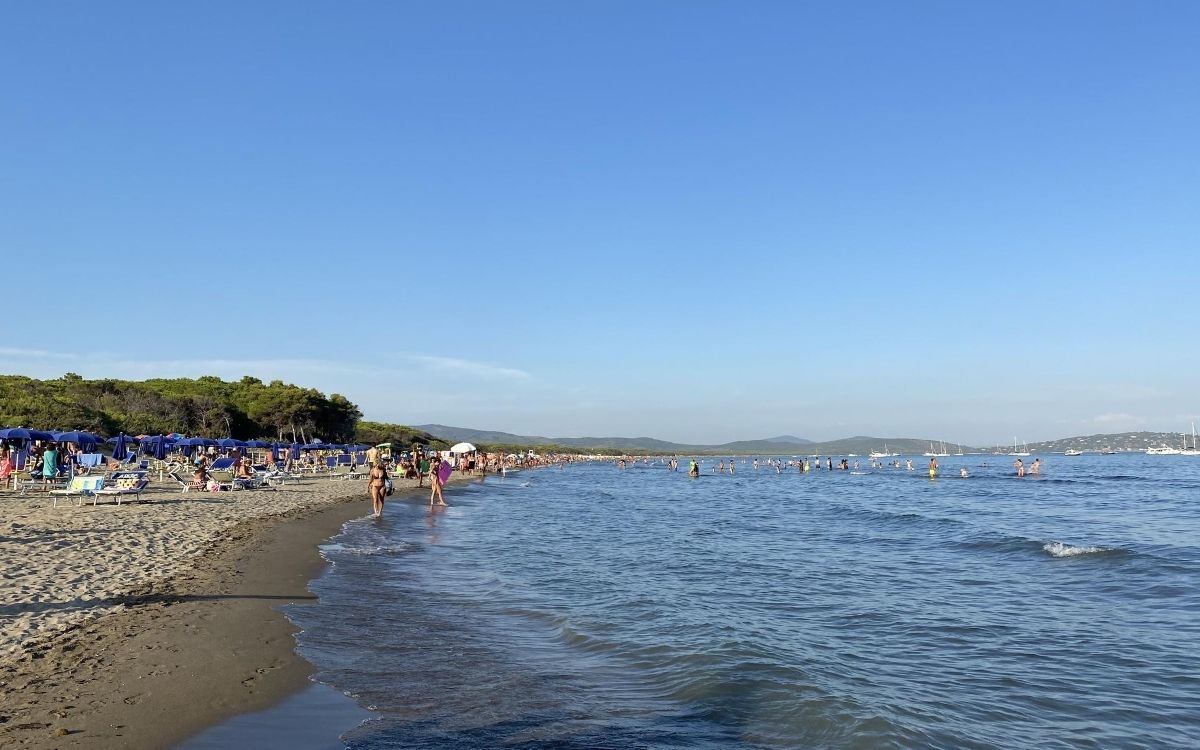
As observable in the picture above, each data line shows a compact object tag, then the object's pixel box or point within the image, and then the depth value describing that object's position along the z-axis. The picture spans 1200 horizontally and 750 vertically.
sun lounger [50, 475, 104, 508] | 17.88
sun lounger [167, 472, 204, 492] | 24.55
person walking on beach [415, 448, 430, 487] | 41.51
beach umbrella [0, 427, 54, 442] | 29.25
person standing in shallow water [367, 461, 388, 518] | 21.70
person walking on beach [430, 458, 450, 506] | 28.53
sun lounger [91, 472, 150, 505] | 18.38
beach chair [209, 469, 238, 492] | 25.33
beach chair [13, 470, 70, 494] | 21.30
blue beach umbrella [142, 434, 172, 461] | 36.78
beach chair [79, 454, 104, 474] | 25.47
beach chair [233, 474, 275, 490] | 26.38
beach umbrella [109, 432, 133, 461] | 31.73
